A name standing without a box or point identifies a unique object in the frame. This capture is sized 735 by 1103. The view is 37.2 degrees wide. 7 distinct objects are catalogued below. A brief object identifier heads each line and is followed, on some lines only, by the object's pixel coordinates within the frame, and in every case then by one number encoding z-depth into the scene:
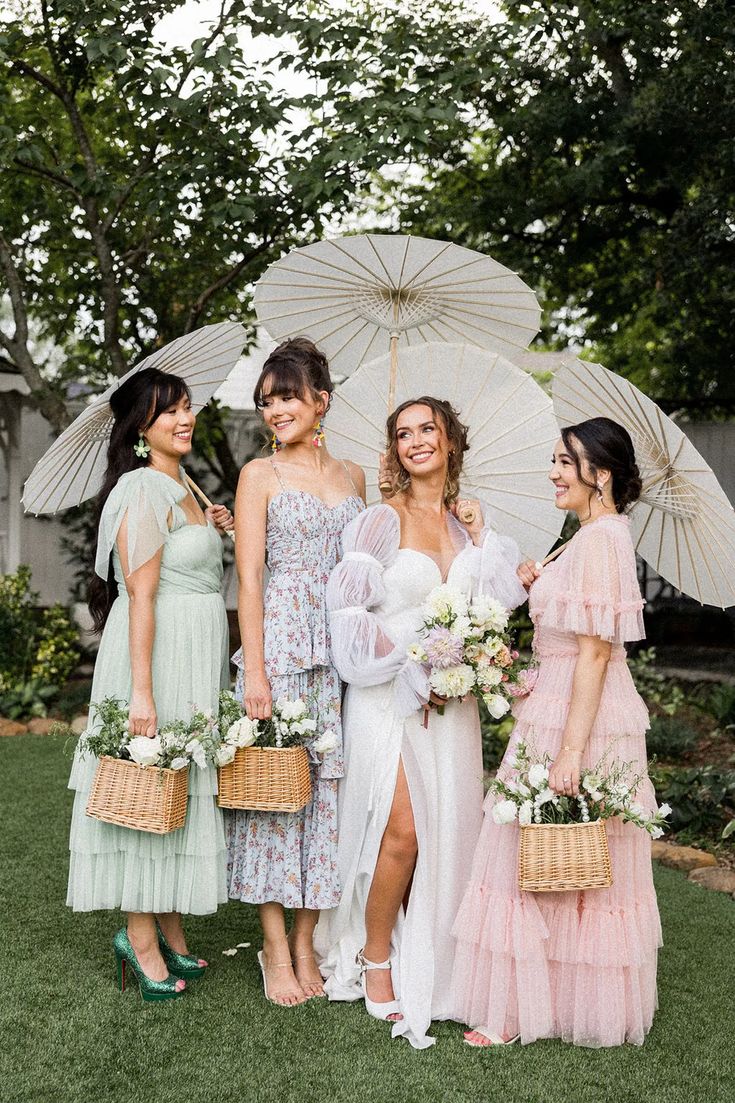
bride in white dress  3.63
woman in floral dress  3.75
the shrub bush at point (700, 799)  6.25
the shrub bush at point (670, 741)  7.74
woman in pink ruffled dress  3.44
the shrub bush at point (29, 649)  9.20
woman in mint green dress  3.67
